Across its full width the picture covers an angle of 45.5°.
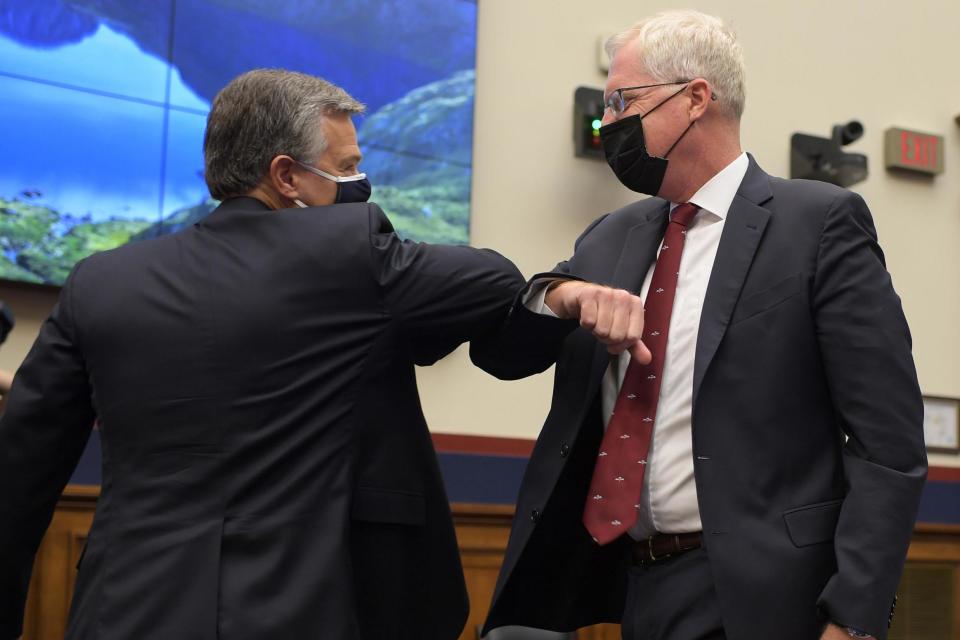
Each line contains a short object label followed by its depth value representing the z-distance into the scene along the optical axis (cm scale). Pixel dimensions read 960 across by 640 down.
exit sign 545
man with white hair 168
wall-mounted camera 519
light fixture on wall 481
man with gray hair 162
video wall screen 374
